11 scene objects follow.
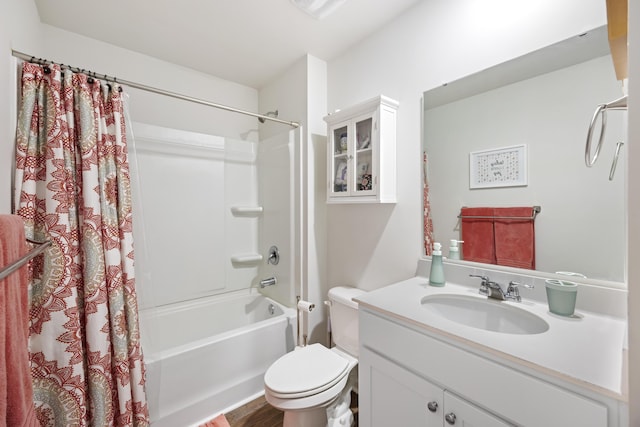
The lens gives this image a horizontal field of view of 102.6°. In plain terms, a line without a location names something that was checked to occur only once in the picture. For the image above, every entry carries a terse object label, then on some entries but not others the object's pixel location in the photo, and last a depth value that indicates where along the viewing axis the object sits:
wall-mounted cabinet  1.49
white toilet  1.20
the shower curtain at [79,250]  1.07
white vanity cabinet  0.64
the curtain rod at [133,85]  1.07
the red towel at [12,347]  0.53
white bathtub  1.39
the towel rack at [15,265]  0.52
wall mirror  0.92
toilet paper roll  1.76
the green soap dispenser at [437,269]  1.29
